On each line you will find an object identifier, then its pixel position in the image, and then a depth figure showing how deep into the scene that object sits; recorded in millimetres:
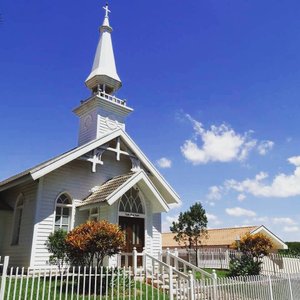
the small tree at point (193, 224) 32781
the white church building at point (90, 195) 15953
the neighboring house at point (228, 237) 34875
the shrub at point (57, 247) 14727
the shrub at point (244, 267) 19609
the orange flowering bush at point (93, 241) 12266
